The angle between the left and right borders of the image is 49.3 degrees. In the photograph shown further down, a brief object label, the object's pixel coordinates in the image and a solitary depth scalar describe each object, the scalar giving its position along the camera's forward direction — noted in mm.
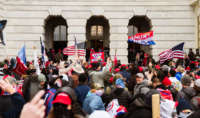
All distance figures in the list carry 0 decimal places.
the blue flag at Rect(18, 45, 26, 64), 8375
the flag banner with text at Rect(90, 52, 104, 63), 13625
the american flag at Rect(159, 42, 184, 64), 11281
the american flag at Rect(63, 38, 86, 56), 12391
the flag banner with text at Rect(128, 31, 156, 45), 14241
